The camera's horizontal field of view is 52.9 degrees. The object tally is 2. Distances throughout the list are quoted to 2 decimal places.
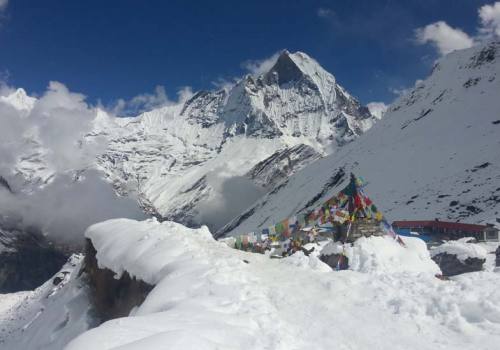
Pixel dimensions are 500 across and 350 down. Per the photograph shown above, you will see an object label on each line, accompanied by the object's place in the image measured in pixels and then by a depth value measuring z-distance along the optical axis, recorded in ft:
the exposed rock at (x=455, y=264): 93.25
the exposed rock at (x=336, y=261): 75.77
